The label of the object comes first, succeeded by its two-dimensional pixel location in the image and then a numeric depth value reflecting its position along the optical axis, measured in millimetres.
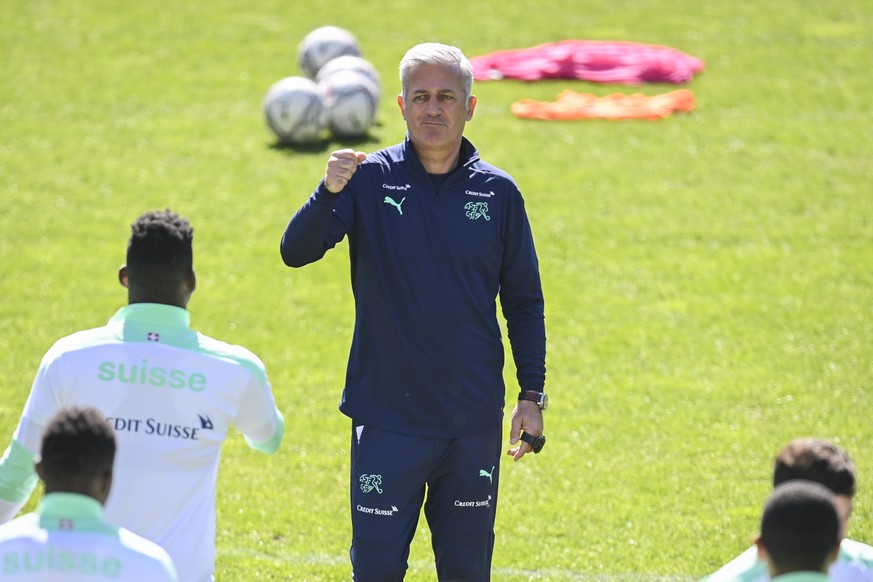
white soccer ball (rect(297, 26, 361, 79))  33062
